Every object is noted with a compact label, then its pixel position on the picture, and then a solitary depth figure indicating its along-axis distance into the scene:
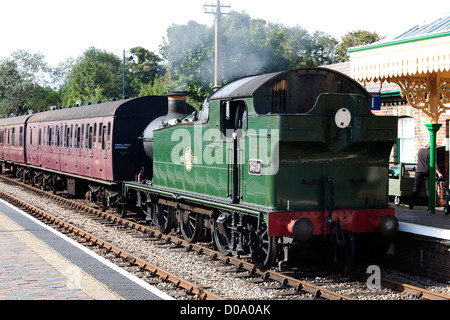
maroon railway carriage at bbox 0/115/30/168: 27.58
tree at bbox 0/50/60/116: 69.19
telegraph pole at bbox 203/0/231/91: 19.25
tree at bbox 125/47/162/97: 86.11
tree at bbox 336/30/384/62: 47.53
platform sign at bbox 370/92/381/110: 13.91
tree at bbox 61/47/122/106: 65.15
